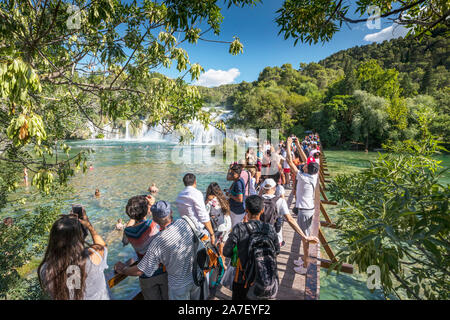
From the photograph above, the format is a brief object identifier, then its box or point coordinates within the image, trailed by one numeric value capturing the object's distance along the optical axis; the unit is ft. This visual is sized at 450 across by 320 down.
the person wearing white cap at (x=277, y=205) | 11.21
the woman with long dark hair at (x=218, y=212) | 13.41
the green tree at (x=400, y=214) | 6.15
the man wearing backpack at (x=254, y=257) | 7.69
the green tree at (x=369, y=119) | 120.37
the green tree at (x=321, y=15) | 10.21
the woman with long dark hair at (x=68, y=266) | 5.92
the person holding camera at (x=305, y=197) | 14.03
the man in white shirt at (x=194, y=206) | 11.40
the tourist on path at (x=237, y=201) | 13.97
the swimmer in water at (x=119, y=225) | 31.72
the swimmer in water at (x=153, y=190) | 24.97
